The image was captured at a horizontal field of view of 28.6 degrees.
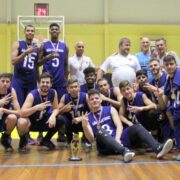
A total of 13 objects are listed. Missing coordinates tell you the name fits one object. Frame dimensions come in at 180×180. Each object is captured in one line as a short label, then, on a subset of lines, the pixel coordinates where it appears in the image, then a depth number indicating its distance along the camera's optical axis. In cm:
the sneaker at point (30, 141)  511
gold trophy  388
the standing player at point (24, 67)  498
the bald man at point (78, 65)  543
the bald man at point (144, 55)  566
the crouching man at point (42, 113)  445
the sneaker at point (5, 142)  457
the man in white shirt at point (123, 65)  527
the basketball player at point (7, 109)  440
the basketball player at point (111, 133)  387
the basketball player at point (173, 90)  404
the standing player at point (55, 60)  514
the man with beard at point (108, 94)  491
